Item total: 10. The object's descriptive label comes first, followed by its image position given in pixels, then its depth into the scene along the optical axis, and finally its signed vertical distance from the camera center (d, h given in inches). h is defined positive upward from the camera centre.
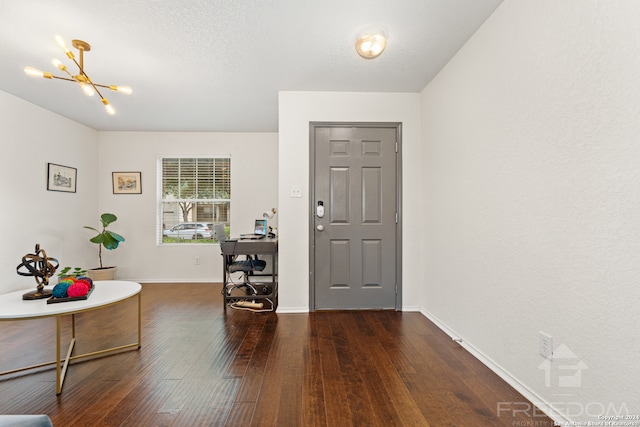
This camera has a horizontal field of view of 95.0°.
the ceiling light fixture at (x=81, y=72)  85.2 +42.5
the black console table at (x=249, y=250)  133.6 -15.8
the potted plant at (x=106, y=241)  173.6 -15.8
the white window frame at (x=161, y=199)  194.4 +10.7
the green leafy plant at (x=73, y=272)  149.2 -31.8
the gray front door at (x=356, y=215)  129.5 +0.4
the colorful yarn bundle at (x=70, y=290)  75.0 -19.5
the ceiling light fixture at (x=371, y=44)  85.4 +51.0
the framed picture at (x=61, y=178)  156.6 +20.2
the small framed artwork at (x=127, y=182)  192.7 +21.3
